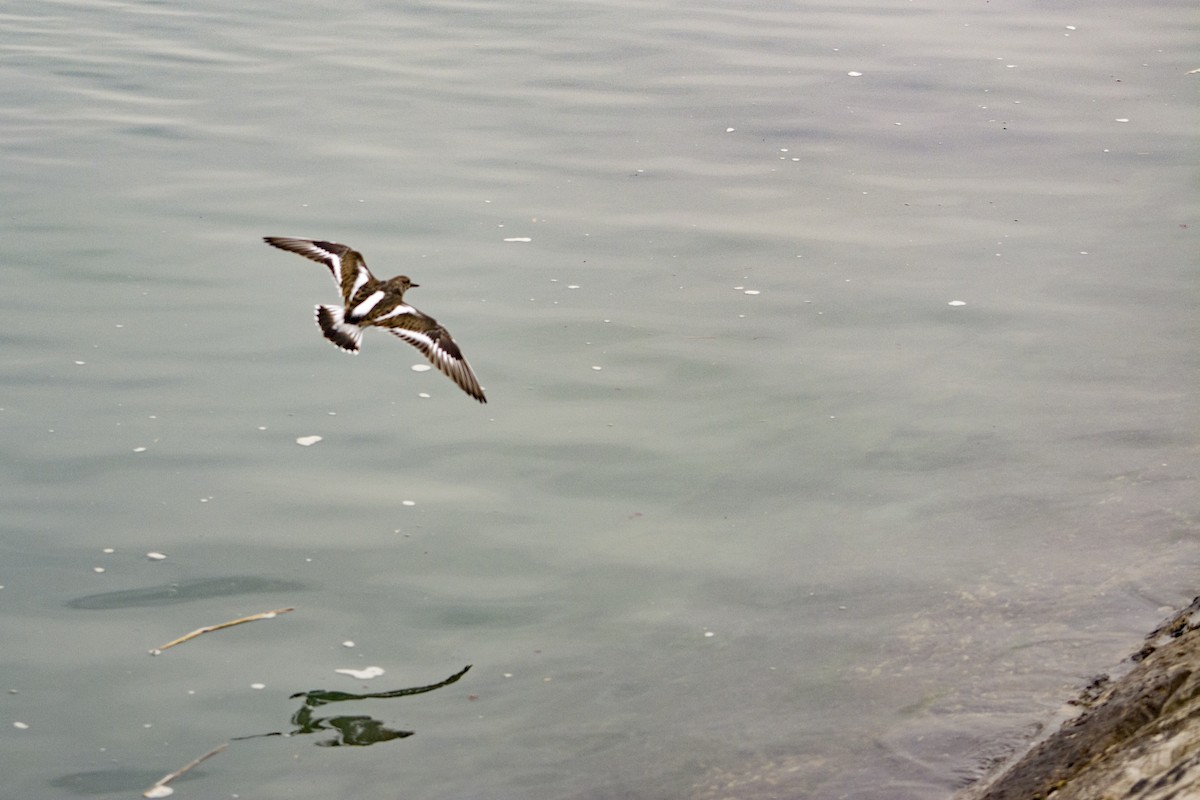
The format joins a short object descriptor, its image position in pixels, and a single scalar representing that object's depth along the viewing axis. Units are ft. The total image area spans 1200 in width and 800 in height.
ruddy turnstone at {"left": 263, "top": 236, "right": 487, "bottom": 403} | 38.99
